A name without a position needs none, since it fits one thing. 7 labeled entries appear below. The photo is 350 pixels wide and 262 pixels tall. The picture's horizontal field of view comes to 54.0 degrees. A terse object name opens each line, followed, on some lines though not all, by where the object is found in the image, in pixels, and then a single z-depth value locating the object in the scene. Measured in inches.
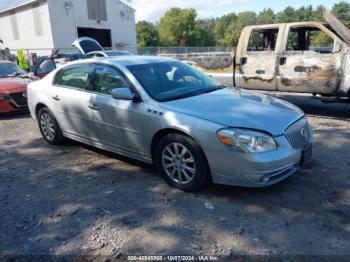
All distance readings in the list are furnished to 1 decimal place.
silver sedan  143.1
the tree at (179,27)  3528.5
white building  1339.8
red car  344.2
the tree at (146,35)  3222.7
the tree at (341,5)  2182.6
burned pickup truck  284.8
